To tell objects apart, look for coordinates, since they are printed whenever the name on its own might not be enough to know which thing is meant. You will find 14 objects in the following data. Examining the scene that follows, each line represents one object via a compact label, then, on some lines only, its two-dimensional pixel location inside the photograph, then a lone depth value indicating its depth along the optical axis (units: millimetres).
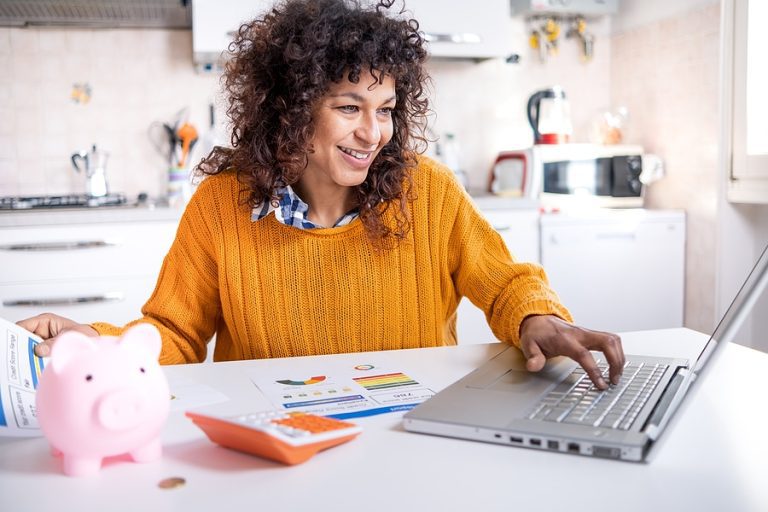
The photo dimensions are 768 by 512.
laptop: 776
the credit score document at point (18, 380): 881
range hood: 2760
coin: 739
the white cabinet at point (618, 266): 2912
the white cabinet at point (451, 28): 2779
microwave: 3133
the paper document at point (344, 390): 967
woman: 1380
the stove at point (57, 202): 2623
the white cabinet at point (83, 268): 2479
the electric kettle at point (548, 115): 3215
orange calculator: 764
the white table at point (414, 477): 694
